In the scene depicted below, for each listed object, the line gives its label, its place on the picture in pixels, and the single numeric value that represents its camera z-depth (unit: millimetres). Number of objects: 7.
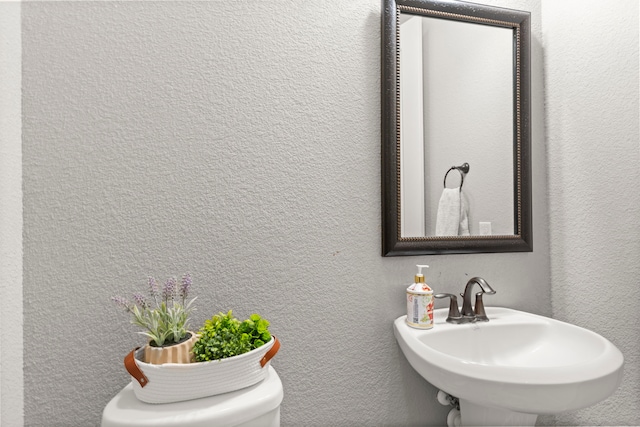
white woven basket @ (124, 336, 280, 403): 739
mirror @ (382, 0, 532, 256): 1138
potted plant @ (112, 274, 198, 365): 760
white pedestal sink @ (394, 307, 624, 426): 760
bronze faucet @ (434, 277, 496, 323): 1102
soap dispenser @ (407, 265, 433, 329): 1042
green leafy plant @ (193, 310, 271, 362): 773
